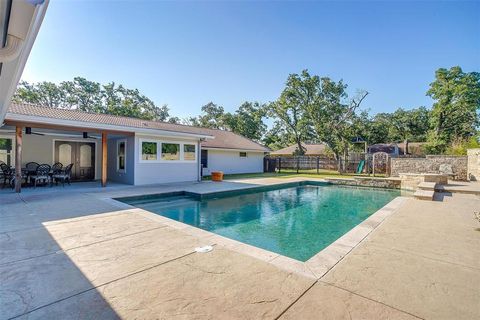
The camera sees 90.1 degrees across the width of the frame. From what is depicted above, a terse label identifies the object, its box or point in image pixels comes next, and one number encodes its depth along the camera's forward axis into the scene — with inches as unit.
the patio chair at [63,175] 425.7
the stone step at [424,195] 331.9
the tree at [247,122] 1444.4
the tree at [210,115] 1585.9
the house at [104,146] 378.6
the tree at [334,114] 881.5
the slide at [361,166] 811.8
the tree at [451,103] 925.6
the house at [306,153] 1426.3
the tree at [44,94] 1205.2
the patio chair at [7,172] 400.2
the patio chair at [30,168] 416.0
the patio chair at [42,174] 404.5
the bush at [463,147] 625.0
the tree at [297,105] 944.9
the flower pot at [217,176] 581.3
